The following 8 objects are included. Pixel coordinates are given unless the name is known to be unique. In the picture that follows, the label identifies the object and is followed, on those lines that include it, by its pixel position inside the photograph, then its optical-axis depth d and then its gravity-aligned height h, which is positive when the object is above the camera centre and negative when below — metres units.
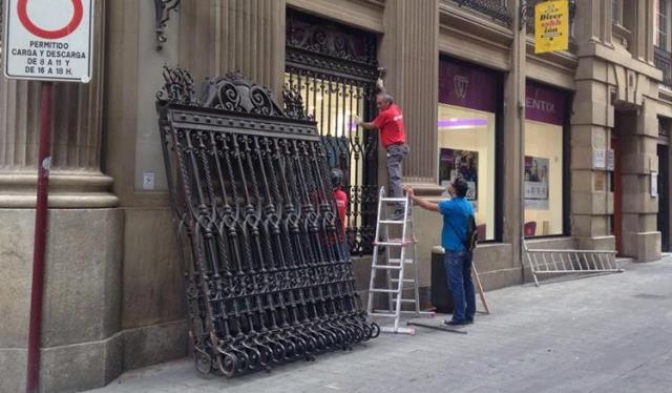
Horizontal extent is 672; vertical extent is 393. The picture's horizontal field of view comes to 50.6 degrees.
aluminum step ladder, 8.53 -0.67
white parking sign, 5.46 +1.29
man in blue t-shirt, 8.74 -0.33
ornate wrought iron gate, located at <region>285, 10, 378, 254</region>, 9.19 +1.59
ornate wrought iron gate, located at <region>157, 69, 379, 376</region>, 6.42 -0.21
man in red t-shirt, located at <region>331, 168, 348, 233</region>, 8.46 +0.22
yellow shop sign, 13.02 +3.50
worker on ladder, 9.27 +1.00
